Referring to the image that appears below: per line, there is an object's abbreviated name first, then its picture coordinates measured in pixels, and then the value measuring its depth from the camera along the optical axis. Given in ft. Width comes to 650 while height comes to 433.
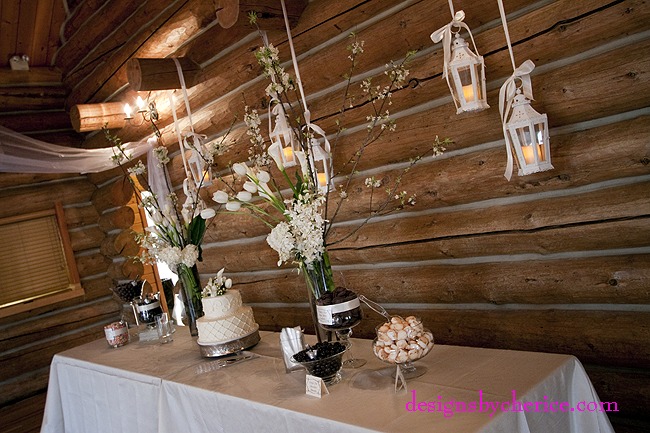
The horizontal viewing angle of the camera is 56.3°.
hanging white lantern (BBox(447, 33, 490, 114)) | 8.84
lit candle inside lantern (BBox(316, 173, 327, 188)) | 11.03
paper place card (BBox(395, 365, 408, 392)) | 7.17
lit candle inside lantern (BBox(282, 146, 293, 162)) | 11.86
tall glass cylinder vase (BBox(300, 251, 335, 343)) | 9.36
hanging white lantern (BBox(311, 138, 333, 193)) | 10.91
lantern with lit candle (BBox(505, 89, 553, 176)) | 8.31
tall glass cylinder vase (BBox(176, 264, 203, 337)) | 12.67
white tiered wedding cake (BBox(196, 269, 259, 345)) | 10.78
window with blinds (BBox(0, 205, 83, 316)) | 21.58
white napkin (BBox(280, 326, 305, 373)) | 8.96
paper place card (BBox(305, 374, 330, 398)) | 7.59
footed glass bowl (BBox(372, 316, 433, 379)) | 7.28
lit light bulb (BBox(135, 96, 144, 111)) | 15.80
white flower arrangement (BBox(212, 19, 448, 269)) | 8.95
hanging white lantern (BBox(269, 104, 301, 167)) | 11.72
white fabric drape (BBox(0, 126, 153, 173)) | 17.44
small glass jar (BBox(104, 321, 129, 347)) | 13.53
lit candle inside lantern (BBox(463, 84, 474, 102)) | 8.97
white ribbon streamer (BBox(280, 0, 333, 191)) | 10.36
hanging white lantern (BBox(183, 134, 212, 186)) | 14.47
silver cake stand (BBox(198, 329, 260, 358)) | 10.79
